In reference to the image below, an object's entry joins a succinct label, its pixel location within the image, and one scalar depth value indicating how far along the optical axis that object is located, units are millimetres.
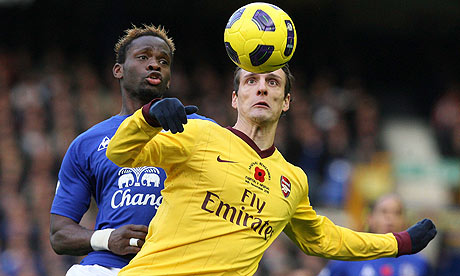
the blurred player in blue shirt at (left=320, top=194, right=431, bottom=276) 14570
